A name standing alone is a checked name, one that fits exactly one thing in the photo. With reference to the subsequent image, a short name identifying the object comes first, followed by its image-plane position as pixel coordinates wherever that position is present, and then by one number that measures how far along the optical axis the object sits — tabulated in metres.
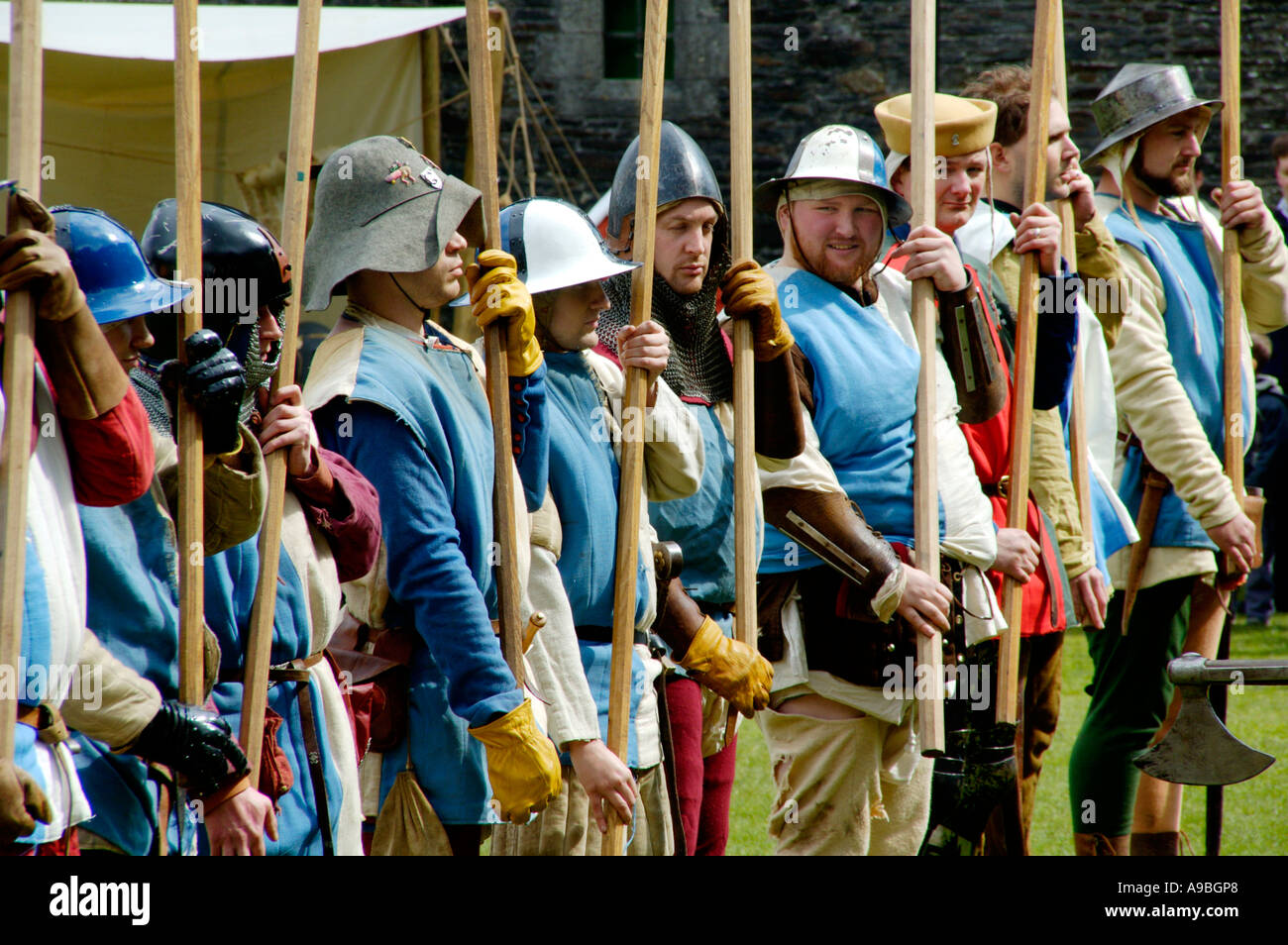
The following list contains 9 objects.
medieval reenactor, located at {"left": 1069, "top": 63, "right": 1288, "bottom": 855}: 9.56
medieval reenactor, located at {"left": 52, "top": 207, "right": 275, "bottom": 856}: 5.03
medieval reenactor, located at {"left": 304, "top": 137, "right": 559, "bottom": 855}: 5.86
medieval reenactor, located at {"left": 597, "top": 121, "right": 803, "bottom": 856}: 7.37
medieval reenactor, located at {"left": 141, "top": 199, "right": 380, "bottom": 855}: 5.55
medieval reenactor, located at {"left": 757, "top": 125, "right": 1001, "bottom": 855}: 7.49
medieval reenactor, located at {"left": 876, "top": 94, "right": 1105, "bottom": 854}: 8.15
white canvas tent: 16.78
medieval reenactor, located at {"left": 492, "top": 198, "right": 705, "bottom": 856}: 6.41
